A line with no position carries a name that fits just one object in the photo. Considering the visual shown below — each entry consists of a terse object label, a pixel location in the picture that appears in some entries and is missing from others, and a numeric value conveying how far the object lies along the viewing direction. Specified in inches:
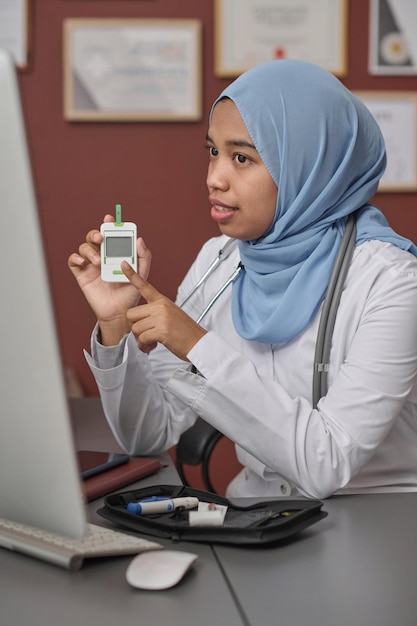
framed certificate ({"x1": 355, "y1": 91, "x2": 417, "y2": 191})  105.2
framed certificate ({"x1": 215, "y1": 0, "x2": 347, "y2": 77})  103.2
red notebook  44.3
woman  47.9
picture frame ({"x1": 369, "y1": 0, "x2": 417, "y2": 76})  104.3
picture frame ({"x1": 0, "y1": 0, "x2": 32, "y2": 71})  101.3
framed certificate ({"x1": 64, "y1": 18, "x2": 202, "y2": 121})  102.7
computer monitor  24.0
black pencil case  34.8
